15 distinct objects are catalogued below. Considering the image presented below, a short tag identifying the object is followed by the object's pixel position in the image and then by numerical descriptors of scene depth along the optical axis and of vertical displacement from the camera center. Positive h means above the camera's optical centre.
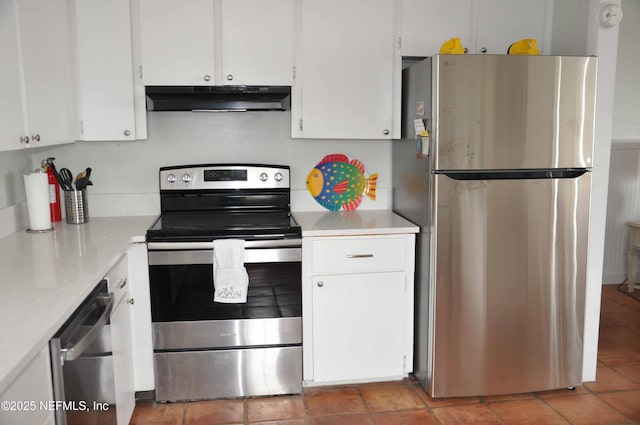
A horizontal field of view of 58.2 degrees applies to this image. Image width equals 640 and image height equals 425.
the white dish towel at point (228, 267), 2.73 -0.57
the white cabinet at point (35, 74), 2.08 +0.29
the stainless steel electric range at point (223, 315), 2.75 -0.82
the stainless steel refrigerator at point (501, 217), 2.66 -0.34
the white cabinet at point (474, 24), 3.07 +0.65
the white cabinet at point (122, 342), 2.30 -0.83
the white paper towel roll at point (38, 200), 2.68 -0.25
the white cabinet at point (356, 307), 2.87 -0.81
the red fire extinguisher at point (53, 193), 3.01 -0.24
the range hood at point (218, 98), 2.98 +0.25
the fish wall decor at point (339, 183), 3.43 -0.22
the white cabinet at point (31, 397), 1.24 -0.57
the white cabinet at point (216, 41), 2.89 +0.53
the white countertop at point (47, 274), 1.37 -0.43
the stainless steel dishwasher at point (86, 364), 1.55 -0.66
